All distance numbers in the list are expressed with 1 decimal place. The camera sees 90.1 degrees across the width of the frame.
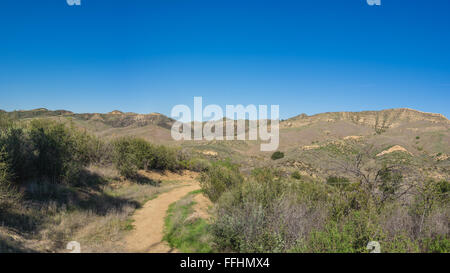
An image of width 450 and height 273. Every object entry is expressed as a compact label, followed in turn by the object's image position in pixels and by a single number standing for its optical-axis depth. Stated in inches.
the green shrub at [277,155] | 1673.5
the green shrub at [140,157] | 637.3
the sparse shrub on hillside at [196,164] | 1030.1
